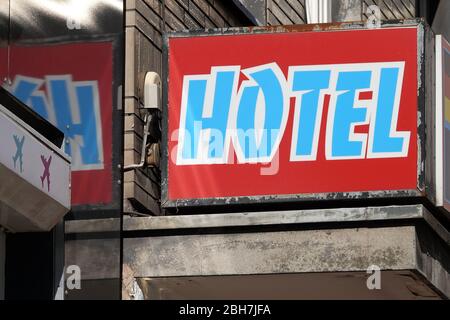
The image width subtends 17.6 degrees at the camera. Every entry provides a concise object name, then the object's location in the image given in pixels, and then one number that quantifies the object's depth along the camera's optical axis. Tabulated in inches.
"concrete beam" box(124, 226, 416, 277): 422.0
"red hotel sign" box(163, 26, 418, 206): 428.1
